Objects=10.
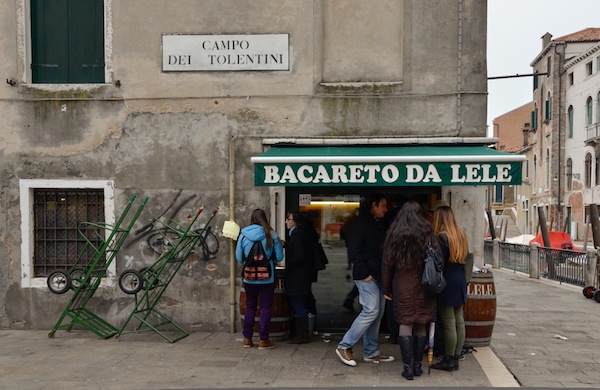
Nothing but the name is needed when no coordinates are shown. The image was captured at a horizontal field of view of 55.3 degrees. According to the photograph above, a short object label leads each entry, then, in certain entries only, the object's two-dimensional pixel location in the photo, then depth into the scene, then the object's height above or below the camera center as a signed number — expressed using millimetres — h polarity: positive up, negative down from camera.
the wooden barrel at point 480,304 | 6914 -1353
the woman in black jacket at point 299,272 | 7129 -986
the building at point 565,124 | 39500 +5000
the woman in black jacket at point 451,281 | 5871 -926
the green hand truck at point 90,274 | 7555 -1090
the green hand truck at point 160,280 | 7426 -1162
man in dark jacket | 6266 -925
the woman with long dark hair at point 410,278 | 5727 -869
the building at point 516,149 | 53097 +4170
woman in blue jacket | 6910 -1043
